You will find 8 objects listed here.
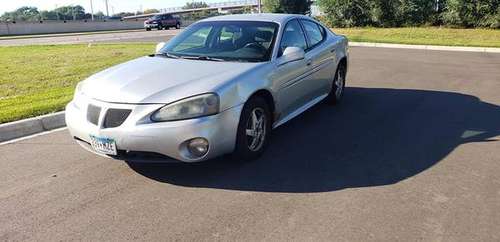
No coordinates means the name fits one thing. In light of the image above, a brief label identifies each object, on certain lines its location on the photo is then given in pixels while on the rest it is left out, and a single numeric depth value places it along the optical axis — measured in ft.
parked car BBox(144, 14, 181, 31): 146.72
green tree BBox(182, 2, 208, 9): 509.35
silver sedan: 14.12
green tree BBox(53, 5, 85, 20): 385.31
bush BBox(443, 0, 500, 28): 74.43
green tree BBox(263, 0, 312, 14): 100.68
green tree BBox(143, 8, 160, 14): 504.18
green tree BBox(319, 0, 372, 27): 89.10
